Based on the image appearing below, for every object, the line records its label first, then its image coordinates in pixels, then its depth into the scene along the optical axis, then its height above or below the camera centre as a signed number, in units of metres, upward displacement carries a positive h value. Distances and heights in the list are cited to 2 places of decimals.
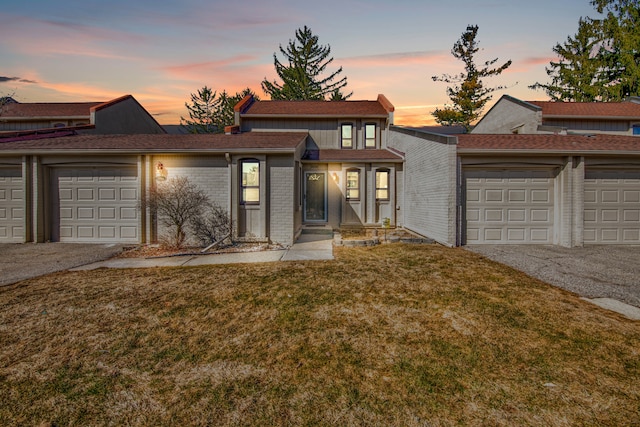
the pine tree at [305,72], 31.94 +14.74
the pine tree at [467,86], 28.77 +11.82
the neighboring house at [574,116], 16.67 +5.25
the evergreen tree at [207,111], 36.16 +11.76
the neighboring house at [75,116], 16.88 +5.44
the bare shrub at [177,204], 10.20 +0.11
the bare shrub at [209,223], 10.37 -0.53
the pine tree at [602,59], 24.84 +13.51
